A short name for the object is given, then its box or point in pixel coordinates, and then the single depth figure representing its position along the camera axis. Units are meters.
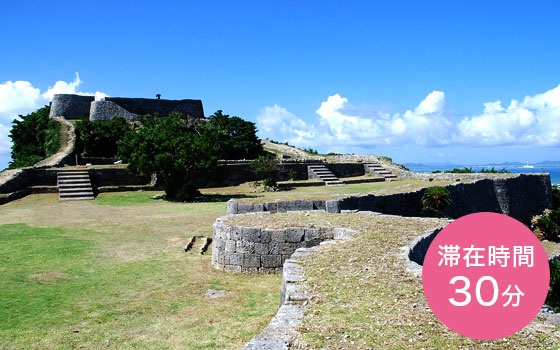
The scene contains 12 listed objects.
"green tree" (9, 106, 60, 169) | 36.03
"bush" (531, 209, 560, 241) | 20.70
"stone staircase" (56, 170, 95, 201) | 21.70
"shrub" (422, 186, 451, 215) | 18.05
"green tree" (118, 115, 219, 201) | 20.88
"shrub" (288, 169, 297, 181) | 28.56
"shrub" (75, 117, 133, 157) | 33.81
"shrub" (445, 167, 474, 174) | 27.67
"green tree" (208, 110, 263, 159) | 34.69
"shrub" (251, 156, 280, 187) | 25.22
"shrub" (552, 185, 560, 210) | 27.43
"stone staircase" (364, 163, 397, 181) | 29.98
